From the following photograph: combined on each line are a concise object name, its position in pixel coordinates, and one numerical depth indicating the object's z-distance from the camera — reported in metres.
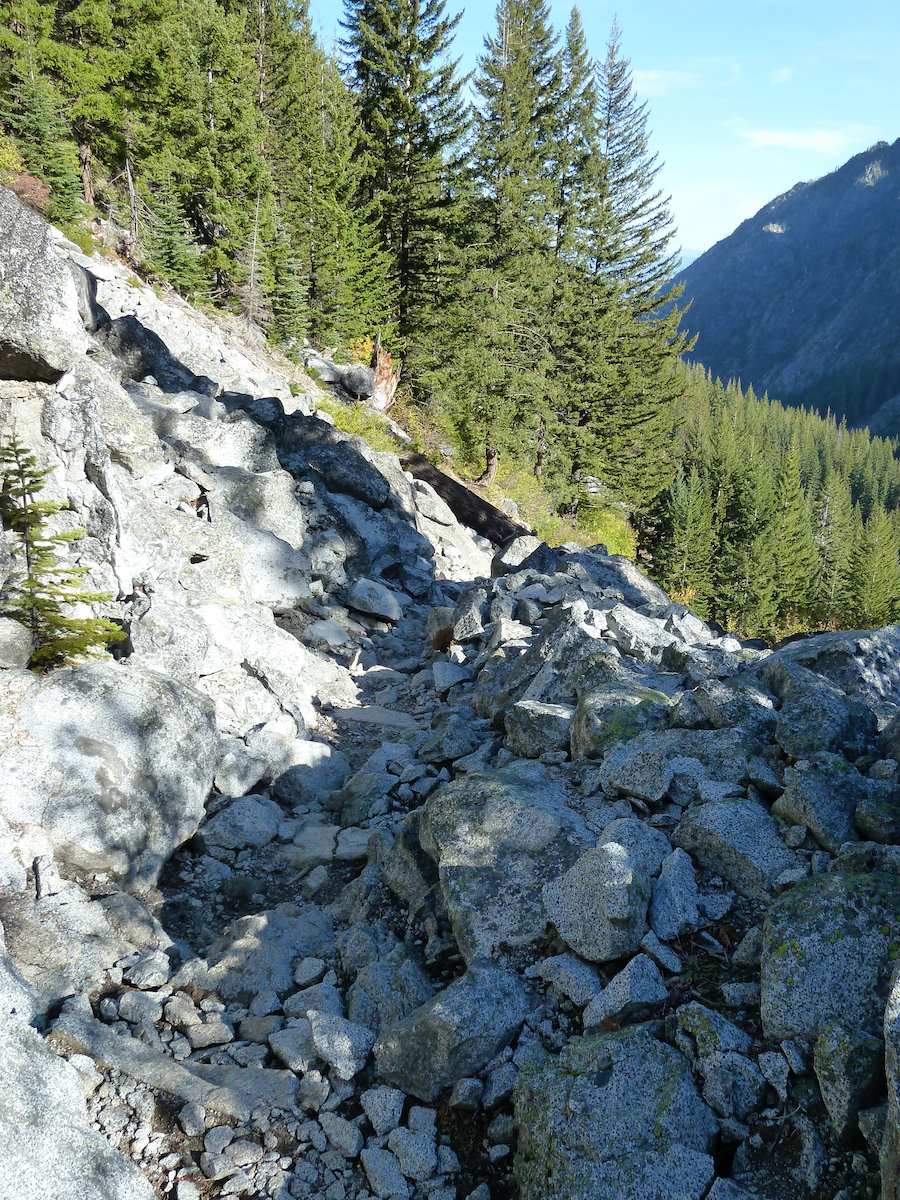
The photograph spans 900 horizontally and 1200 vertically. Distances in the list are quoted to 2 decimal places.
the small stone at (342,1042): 3.62
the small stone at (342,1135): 3.31
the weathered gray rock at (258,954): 4.32
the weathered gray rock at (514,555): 13.88
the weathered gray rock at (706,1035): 2.98
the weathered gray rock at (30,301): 7.92
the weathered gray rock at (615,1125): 2.69
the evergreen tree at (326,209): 23.69
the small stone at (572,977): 3.53
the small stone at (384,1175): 3.12
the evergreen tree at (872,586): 44.07
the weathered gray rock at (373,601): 11.73
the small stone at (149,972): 4.19
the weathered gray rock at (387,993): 3.96
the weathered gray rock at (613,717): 5.47
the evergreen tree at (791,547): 38.44
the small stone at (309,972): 4.43
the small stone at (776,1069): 2.79
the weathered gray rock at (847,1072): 2.58
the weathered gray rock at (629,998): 3.32
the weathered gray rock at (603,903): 3.59
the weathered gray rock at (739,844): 3.90
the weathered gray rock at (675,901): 3.70
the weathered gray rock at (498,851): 4.13
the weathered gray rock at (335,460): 14.14
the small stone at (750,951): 3.41
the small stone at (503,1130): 3.16
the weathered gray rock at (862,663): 5.64
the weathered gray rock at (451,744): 6.84
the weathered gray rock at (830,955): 2.99
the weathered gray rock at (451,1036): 3.42
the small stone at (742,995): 3.22
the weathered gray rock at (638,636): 7.67
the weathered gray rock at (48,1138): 2.76
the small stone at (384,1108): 3.39
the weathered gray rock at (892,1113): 2.23
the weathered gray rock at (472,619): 10.44
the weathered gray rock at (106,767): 4.89
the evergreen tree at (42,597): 5.68
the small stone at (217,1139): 3.24
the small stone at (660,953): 3.49
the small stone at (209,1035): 3.90
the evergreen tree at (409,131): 23.02
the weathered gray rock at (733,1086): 2.82
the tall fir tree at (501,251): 23.94
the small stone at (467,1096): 3.31
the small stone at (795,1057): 2.81
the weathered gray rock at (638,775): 4.72
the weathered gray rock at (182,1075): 3.47
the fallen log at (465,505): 18.81
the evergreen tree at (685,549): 31.85
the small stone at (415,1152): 3.17
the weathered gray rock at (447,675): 9.40
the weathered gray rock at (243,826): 5.99
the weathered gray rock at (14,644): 5.50
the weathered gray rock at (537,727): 6.04
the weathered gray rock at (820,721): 4.72
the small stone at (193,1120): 3.31
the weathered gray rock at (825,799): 3.94
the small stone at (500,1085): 3.29
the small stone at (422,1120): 3.32
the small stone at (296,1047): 3.70
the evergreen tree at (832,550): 49.62
